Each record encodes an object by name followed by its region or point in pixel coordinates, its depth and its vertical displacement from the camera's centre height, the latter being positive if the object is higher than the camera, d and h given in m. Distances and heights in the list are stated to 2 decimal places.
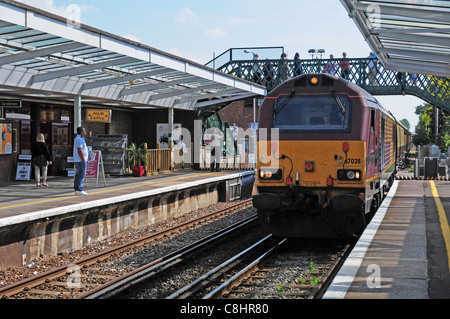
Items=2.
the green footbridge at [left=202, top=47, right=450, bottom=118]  33.03 +4.58
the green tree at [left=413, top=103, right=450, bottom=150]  46.94 +1.51
